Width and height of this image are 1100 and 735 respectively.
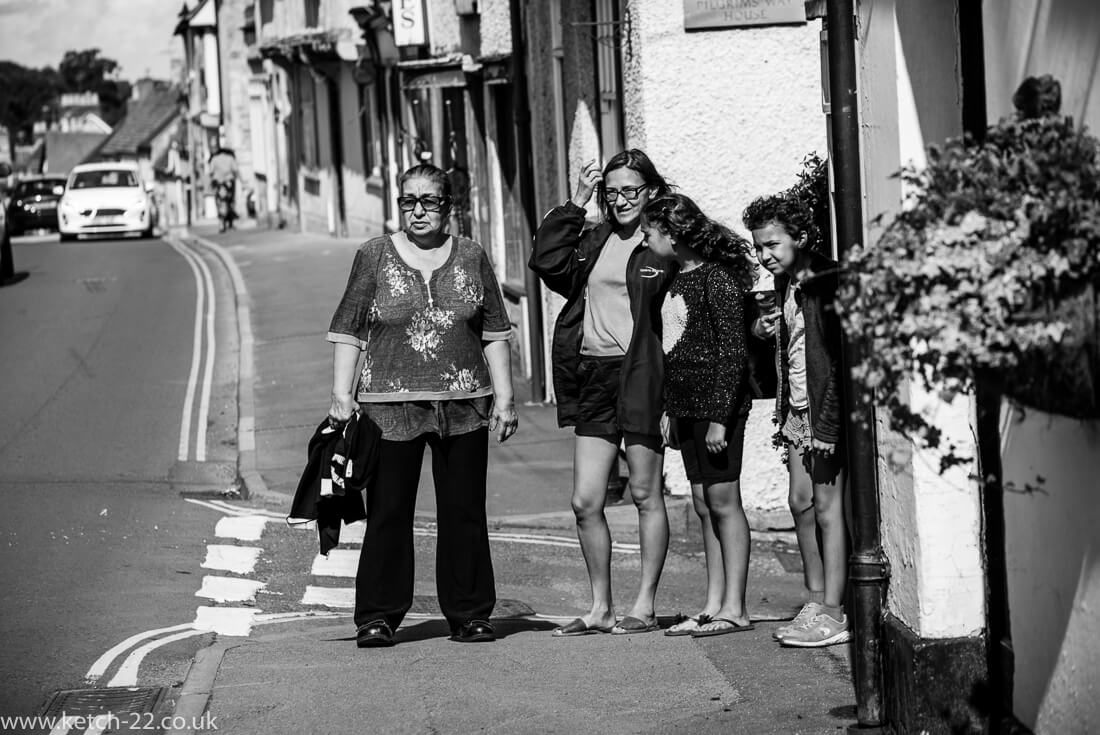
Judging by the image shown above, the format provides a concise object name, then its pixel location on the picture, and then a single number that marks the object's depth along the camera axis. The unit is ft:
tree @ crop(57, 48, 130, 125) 552.94
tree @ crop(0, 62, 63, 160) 526.16
